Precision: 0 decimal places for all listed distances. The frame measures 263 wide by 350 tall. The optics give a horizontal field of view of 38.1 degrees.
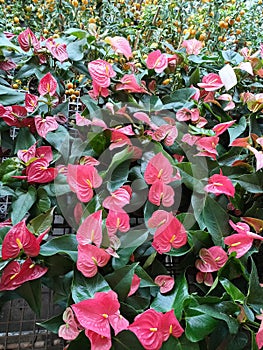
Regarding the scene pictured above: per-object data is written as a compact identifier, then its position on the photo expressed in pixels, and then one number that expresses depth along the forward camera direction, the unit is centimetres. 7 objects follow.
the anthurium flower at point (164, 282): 64
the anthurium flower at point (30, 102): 78
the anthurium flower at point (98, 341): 53
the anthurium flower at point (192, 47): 93
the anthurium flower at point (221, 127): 78
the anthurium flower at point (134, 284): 61
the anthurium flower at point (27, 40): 82
